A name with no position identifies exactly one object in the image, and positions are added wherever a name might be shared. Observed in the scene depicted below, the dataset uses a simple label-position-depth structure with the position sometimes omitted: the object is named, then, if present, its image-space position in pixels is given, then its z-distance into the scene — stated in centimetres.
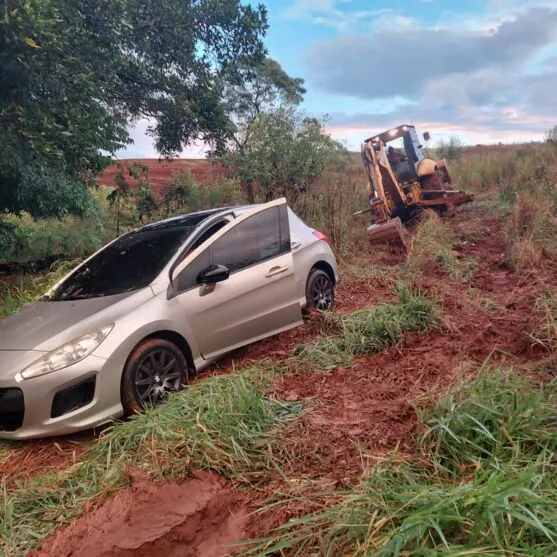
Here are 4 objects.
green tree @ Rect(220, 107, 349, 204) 1310
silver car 381
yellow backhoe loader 1259
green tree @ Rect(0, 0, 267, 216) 556
